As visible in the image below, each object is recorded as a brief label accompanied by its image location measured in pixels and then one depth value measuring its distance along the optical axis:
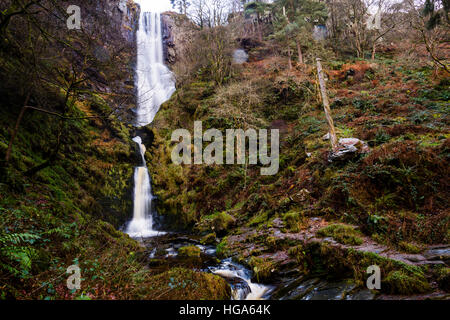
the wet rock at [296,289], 4.45
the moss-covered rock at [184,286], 3.32
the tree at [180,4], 34.70
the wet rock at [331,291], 3.96
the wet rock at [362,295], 3.62
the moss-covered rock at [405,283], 3.39
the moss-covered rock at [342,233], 5.25
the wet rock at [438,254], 3.84
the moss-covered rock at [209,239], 9.86
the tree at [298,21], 20.28
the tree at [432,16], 9.50
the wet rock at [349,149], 8.09
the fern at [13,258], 2.67
